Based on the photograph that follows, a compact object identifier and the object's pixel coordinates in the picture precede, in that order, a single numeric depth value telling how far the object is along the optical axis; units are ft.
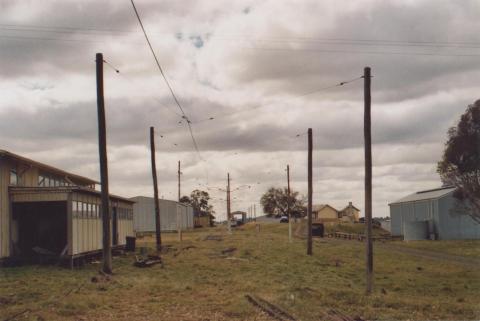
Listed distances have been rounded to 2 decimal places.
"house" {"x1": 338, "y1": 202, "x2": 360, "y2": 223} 469.73
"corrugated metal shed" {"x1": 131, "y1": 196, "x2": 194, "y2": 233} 249.55
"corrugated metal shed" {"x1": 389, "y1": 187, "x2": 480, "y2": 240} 182.09
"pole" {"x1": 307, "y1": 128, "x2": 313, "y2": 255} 121.08
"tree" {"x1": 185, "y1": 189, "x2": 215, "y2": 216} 510.58
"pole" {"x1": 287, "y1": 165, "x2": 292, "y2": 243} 217.36
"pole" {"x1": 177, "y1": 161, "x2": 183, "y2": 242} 274.28
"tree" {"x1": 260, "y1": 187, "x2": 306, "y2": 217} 558.15
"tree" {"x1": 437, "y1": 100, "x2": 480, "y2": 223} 146.30
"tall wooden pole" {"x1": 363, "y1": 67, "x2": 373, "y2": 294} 72.08
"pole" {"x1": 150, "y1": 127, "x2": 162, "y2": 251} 131.85
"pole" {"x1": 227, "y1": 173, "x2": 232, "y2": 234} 228.84
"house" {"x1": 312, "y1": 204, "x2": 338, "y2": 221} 464.85
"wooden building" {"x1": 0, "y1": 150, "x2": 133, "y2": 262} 90.84
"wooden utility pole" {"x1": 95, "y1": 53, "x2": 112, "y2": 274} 81.20
